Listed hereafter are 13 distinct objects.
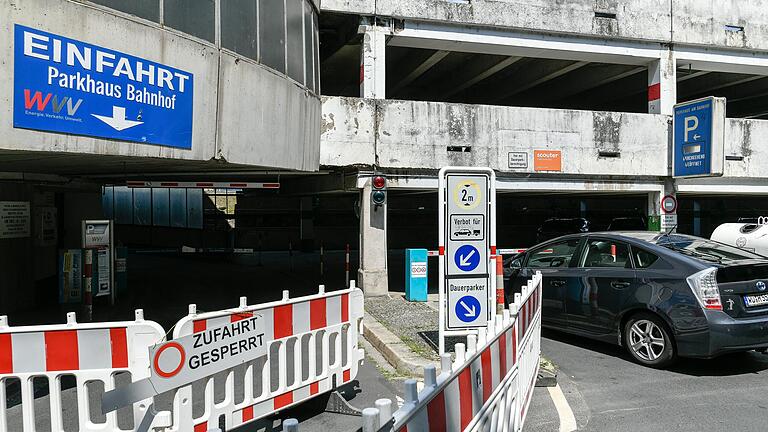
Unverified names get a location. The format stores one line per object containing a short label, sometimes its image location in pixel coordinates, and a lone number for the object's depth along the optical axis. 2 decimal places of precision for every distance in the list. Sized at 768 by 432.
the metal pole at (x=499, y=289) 7.19
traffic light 12.39
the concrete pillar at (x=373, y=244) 12.35
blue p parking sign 13.38
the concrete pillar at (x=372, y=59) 12.64
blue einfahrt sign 6.30
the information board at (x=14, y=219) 10.11
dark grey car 6.21
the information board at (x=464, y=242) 6.62
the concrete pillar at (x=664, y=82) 14.62
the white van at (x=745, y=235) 12.96
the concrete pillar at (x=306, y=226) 23.34
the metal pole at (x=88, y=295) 9.48
